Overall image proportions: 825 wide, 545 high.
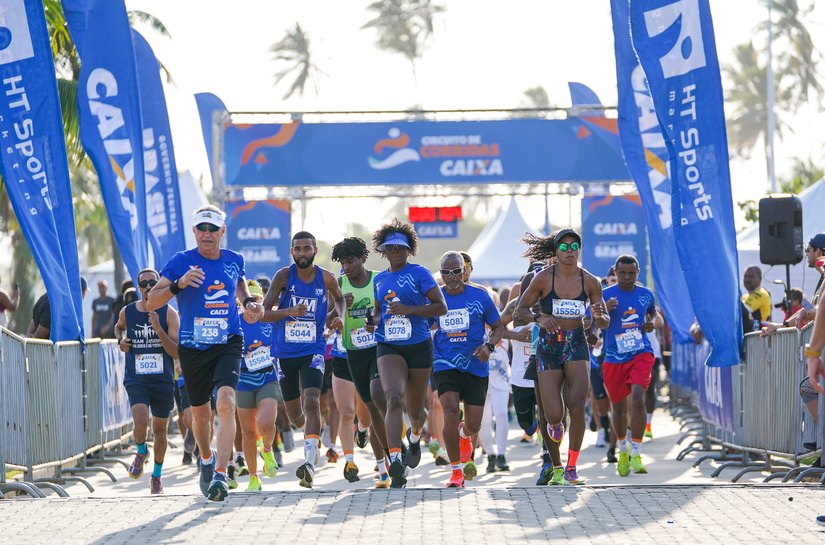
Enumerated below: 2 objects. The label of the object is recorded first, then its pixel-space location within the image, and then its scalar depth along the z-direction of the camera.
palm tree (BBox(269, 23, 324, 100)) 84.69
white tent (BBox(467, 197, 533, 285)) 47.78
